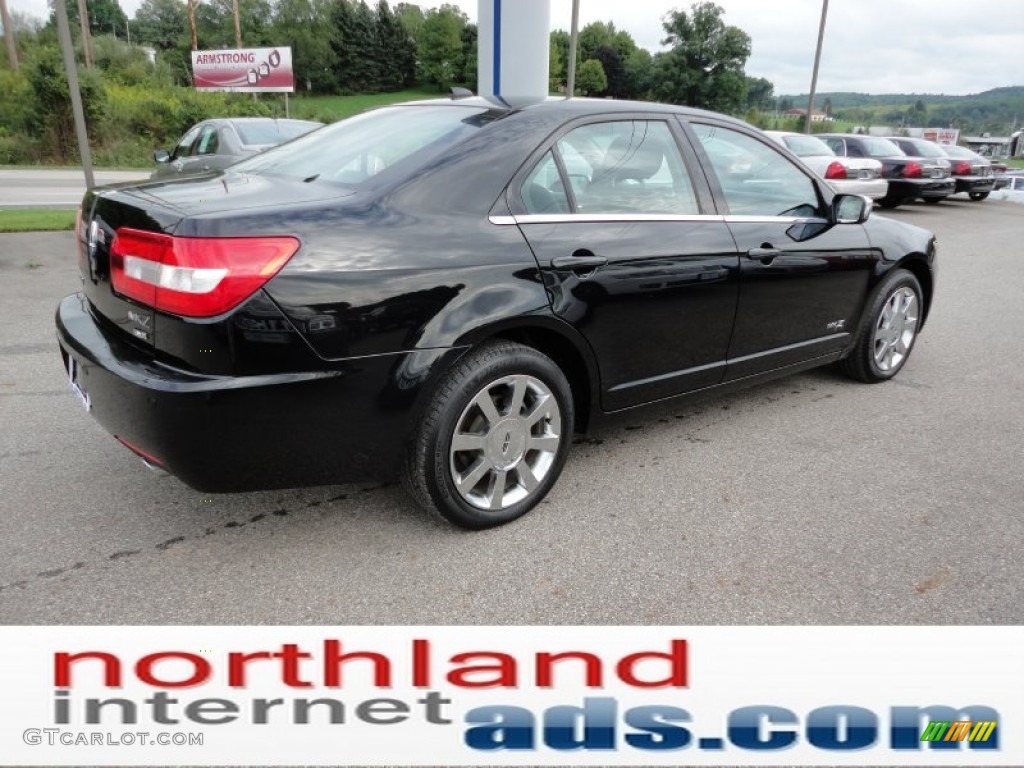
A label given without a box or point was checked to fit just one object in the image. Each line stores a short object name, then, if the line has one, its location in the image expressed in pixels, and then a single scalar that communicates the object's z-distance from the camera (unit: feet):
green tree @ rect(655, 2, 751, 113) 252.42
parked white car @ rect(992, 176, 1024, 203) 66.82
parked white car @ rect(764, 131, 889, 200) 45.68
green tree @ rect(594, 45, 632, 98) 286.25
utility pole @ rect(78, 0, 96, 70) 121.27
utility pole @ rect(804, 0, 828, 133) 81.28
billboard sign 124.57
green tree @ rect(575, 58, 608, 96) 263.49
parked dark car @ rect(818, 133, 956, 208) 52.75
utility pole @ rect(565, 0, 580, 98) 46.73
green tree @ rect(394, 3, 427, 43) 267.80
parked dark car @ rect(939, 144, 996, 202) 60.13
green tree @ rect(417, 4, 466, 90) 259.39
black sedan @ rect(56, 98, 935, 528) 7.48
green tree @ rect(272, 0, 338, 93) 247.70
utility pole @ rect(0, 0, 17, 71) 111.34
